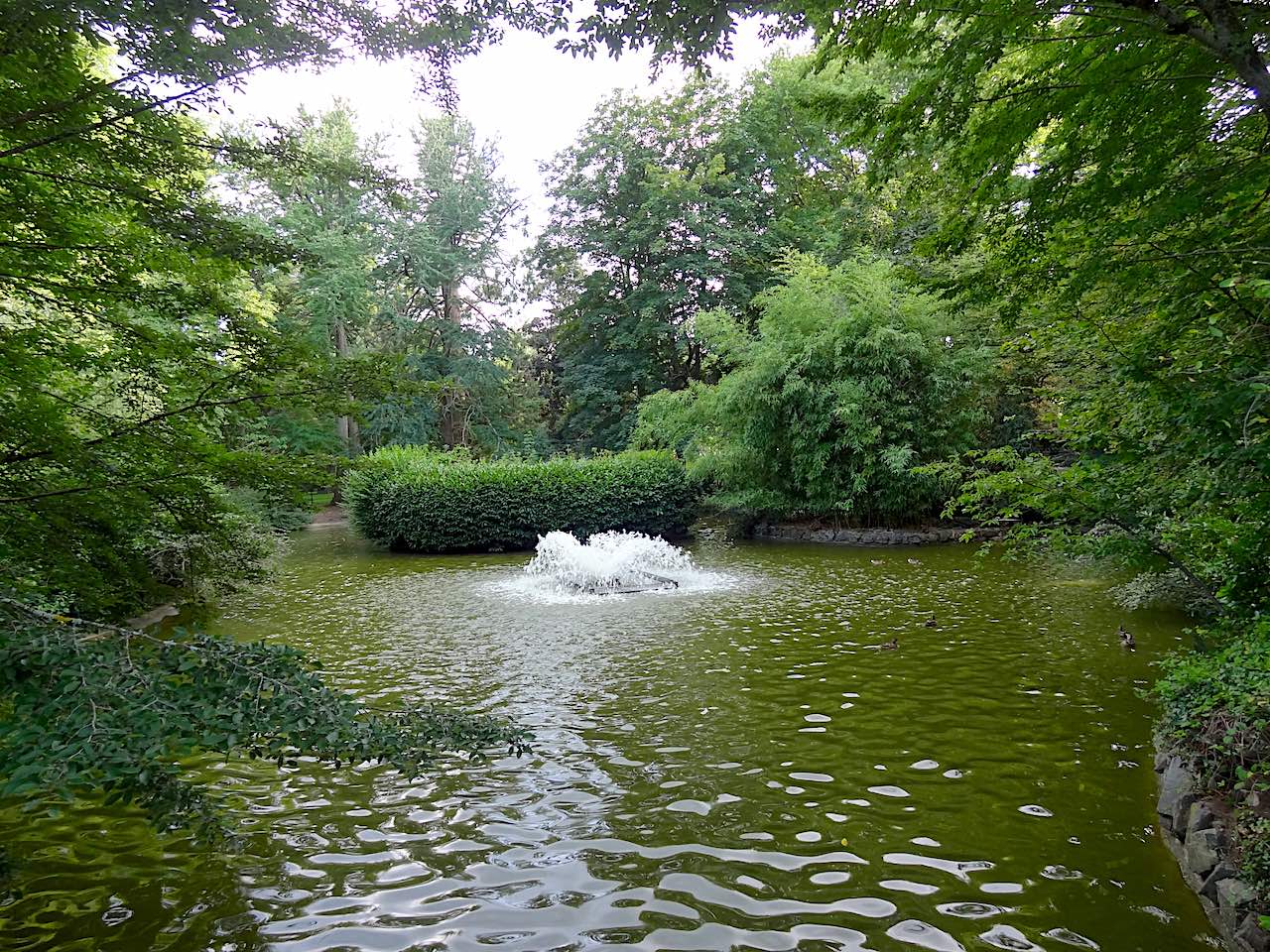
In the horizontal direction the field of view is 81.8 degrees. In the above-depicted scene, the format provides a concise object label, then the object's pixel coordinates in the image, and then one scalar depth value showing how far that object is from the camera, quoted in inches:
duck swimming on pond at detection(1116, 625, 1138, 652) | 242.2
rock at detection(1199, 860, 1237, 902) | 102.1
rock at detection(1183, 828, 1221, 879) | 107.5
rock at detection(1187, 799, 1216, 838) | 112.3
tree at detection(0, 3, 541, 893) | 72.2
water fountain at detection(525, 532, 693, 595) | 383.9
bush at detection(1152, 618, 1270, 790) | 107.3
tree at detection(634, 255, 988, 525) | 538.0
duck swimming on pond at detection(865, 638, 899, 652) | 247.6
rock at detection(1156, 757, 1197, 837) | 122.0
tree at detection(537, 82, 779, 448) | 880.3
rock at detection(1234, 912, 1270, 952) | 89.6
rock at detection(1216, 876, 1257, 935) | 93.4
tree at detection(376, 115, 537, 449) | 991.0
